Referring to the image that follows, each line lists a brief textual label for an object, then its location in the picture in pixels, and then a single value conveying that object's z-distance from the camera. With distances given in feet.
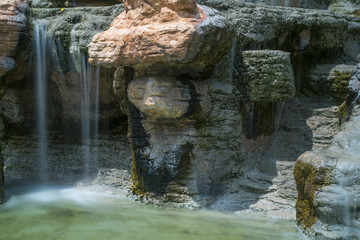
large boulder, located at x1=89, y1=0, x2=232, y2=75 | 14.75
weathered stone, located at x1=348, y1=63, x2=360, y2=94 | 16.79
